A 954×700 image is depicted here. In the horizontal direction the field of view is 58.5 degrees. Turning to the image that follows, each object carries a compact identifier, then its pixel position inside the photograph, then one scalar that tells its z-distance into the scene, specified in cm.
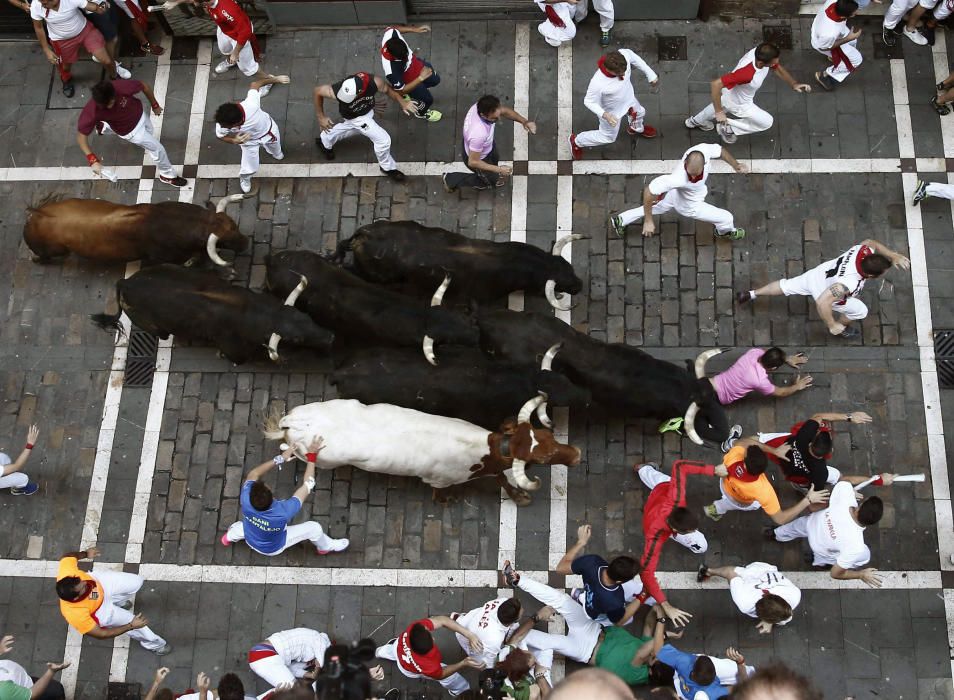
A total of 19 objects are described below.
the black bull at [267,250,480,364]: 1120
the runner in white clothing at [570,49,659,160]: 1159
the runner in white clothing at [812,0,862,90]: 1227
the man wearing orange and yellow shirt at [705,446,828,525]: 986
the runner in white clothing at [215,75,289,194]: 1186
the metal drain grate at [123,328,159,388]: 1264
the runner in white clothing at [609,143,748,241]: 1104
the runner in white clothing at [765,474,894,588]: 991
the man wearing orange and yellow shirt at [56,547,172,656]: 955
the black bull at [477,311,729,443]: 1094
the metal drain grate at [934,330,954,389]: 1196
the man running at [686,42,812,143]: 1174
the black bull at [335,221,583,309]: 1162
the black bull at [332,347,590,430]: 1088
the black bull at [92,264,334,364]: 1133
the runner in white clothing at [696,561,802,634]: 953
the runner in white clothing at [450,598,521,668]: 945
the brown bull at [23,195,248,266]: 1216
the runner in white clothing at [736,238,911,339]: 1064
